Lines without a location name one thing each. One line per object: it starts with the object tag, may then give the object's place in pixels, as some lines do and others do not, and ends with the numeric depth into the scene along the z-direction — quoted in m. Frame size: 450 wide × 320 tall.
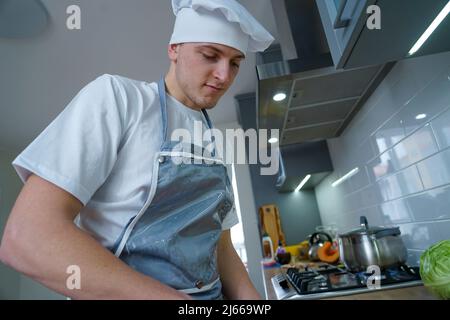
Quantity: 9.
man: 0.33
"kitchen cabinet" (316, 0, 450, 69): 0.51
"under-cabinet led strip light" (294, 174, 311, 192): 1.98
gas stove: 0.87
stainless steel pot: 0.98
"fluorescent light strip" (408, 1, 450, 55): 0.53
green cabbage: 0.62
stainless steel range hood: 0.94
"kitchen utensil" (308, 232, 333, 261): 1.72
